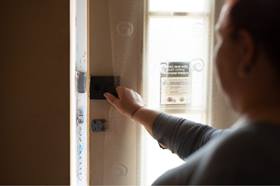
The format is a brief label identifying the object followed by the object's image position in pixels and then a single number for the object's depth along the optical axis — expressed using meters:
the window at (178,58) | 1.05
